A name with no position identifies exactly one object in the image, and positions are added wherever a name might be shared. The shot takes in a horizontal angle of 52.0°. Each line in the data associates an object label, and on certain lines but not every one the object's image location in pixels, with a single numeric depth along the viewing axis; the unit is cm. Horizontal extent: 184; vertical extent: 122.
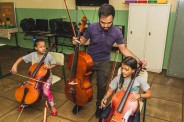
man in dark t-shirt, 205
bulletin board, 560
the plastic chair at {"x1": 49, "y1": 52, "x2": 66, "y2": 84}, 265
